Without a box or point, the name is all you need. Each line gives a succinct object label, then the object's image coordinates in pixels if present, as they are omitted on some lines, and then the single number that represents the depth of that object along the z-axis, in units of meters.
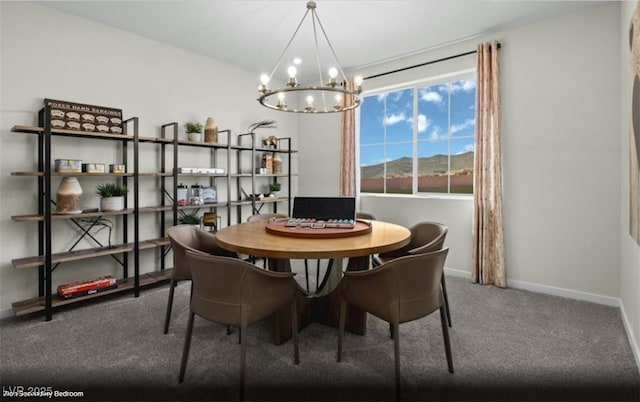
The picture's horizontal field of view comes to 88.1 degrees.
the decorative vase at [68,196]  2.87
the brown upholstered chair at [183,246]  2.42
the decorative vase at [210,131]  4.03
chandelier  2.43
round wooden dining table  1.91
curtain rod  3.82
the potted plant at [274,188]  4.85
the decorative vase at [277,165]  5.00
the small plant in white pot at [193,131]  3.85
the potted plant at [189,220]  3.80
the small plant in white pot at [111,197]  3.16
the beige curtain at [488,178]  3.57
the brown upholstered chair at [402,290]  1.76
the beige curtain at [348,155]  4.70
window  4.12
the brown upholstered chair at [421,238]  2.67
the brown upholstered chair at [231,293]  1.72
